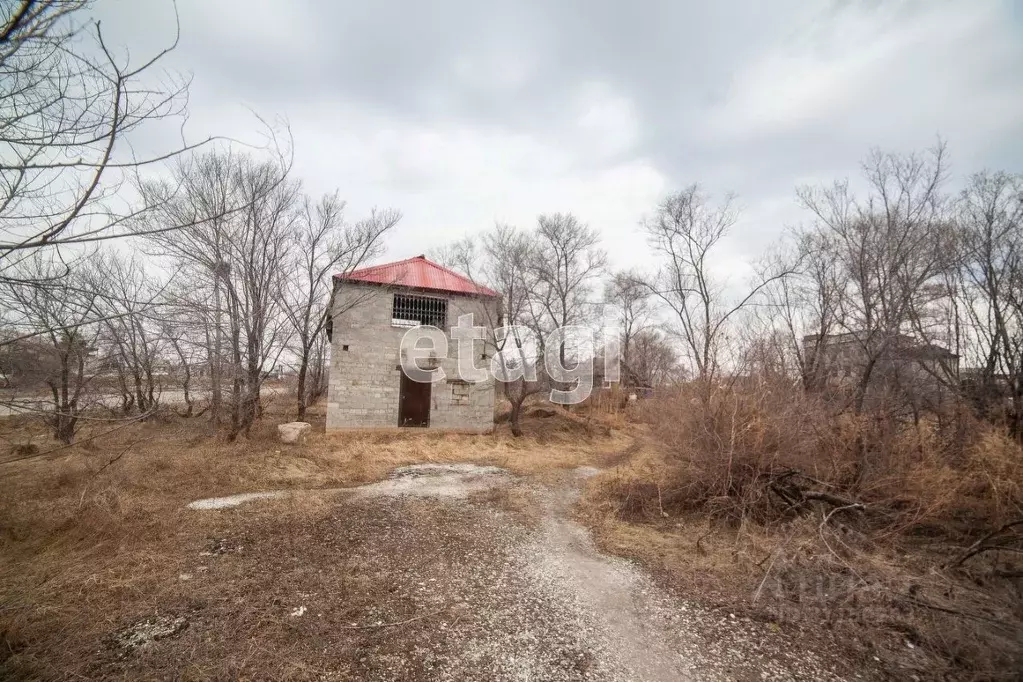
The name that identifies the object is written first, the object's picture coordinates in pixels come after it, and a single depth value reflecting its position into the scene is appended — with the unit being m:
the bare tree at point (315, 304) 12.81
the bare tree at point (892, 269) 9.53
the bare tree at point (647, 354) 21.27
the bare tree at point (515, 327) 14.06
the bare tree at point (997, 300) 7.89
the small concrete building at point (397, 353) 12.33
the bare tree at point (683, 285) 16.69
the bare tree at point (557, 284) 20.77
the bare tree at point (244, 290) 9.59
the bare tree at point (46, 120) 1.60
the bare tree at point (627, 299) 21.17
